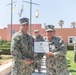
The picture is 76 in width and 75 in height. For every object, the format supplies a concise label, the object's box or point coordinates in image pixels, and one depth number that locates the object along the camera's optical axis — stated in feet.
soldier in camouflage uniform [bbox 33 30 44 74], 8.18
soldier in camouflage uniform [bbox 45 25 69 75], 8.10
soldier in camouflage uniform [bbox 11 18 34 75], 7.68
